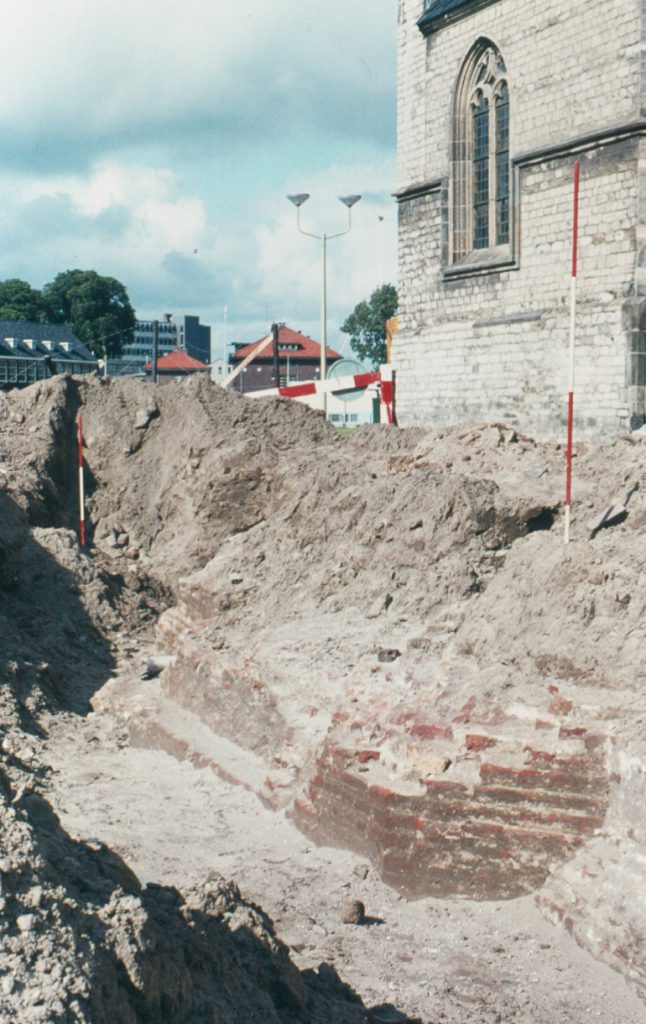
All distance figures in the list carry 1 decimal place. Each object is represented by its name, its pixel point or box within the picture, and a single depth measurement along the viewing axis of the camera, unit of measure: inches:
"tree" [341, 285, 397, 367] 3398.1
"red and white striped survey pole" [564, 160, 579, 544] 330.6
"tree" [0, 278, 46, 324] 3085.6
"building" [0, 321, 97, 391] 2534.4
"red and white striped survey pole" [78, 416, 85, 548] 606.5
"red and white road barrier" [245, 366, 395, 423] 745.0
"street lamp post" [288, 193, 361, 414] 1043.9
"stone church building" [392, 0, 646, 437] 594.2
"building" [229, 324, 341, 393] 3841.0
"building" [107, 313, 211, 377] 3189.0
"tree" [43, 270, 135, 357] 3110.2
